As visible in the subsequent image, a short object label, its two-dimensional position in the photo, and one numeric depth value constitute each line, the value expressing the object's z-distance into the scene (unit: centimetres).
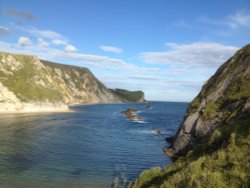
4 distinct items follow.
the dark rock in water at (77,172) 2554
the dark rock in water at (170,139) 4684
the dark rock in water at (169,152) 3536
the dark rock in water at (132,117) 9160
